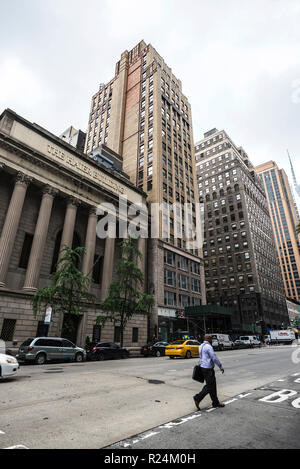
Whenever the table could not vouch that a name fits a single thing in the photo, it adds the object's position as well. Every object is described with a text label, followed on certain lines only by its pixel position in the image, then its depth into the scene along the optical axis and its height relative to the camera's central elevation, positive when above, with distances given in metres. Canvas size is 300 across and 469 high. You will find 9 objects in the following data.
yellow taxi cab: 21.17 -0.51
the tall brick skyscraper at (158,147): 40.66 +36.97
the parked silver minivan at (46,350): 16.45 -0.54
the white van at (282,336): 49.19 +1.24
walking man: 5.96 -0.65
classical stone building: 23.28 +12.34
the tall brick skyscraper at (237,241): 68.75 +28.98
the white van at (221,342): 32.81 +0.08
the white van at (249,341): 42.99 +0.28
